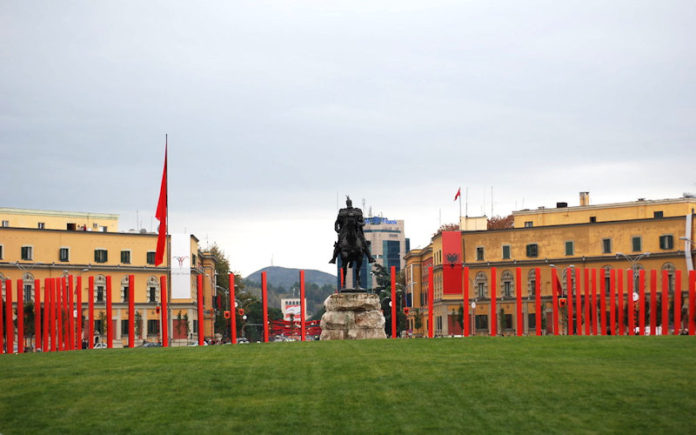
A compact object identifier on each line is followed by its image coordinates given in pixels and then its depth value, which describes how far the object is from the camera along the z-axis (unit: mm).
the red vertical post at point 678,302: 70975
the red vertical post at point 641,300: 62781
